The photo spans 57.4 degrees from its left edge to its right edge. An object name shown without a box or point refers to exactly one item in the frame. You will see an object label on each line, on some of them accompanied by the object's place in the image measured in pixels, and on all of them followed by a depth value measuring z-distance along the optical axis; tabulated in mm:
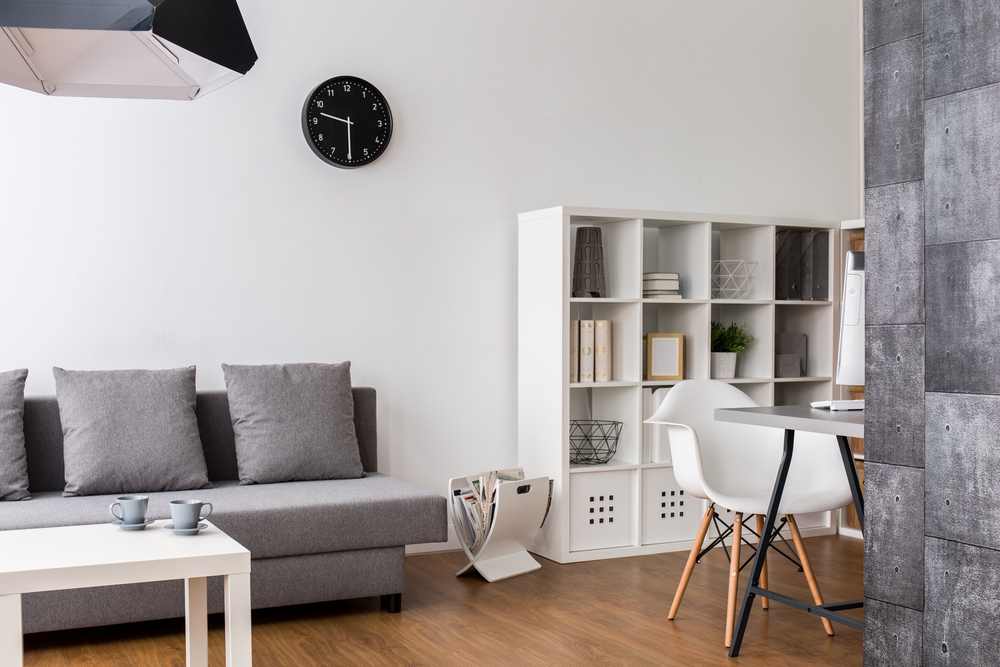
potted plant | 4406
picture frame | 4277
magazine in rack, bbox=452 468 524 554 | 3771
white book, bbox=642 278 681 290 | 4254
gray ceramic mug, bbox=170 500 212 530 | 2205
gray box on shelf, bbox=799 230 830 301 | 4594
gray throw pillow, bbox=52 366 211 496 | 3223
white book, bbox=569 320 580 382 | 4098
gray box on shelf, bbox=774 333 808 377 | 4594
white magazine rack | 3676
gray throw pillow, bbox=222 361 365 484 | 3498
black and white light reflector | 1644
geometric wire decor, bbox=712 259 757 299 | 4508
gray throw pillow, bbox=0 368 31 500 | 3113
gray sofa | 2842
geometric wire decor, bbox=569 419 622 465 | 4246
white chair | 2922
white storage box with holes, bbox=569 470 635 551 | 4035
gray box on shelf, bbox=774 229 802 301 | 4586
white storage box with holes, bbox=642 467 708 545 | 4195
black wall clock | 3914
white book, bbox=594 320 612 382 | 4148
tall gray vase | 4137
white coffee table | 1841
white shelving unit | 4012
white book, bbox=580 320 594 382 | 4109
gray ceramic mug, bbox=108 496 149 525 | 2273
